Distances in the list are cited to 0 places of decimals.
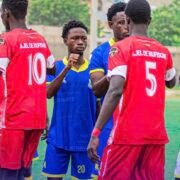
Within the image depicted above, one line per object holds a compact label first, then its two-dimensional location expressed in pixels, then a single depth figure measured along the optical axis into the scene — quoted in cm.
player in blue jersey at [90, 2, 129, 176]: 890
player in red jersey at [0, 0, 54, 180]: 790
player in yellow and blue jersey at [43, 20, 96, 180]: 986
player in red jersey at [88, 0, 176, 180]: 703
